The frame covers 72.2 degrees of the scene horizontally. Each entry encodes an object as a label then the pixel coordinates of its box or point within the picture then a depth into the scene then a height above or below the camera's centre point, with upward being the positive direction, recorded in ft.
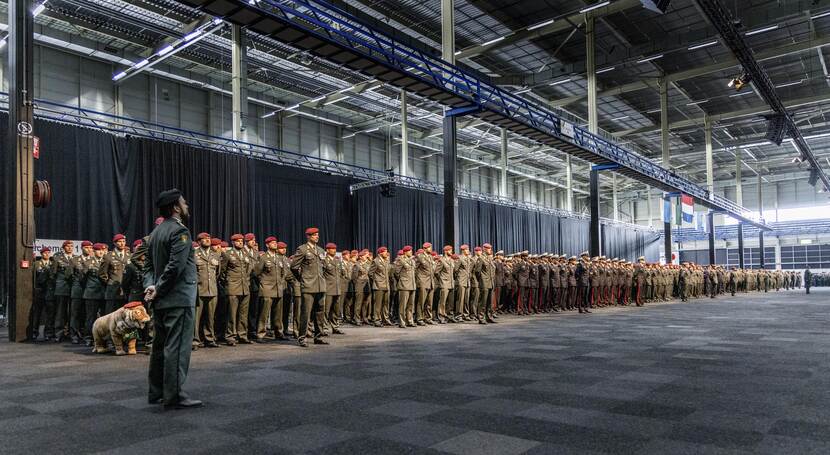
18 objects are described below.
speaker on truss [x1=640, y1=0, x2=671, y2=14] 44.09 +18.61
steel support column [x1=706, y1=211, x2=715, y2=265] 104.14 +1.90
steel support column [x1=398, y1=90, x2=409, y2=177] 69.67 +13.26
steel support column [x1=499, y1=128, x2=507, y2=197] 87.52 +13.03
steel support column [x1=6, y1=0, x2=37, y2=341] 27.63 +3.90
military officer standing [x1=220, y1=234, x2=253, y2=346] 26.07 -1.51
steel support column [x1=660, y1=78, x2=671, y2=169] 79.30 +18.35
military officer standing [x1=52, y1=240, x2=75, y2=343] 28.35 -1.24
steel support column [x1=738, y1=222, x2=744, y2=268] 116.03 -0.17
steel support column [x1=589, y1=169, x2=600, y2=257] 63.57 +3.60
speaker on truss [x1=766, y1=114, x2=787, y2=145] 78.64 +16.11
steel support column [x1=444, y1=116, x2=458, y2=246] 43.45 +4.63
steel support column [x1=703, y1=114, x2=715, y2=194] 96.17 +16.18
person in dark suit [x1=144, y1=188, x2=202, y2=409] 12.83 -1.18
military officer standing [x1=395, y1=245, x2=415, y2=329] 36.35 -2.05
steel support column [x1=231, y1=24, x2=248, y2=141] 49.47 +14.84
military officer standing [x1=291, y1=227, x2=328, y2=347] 24.93 -1.26
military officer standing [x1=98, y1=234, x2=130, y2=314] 25.95 -0.80
